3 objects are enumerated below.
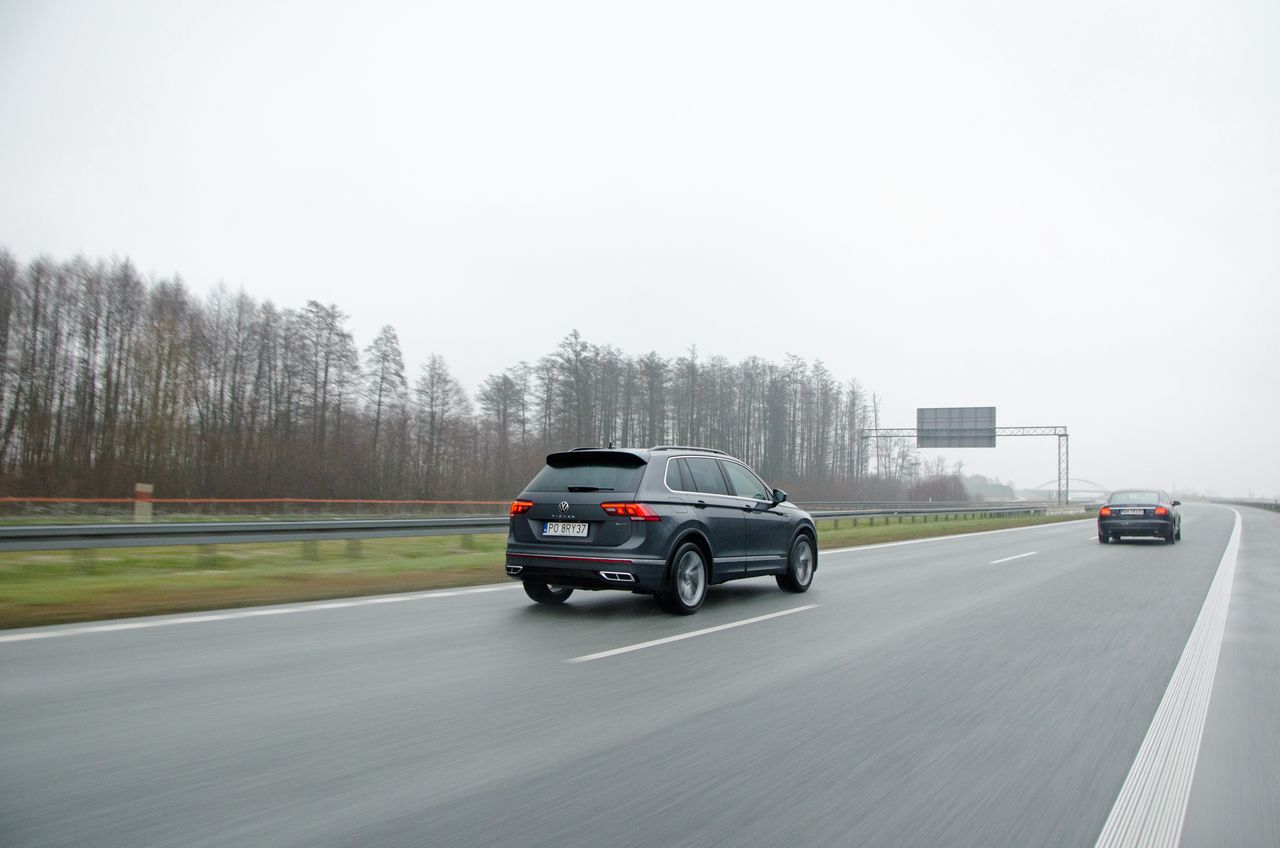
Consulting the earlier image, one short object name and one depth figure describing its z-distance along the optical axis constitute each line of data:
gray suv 8.01
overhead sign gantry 57.91
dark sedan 21.48
